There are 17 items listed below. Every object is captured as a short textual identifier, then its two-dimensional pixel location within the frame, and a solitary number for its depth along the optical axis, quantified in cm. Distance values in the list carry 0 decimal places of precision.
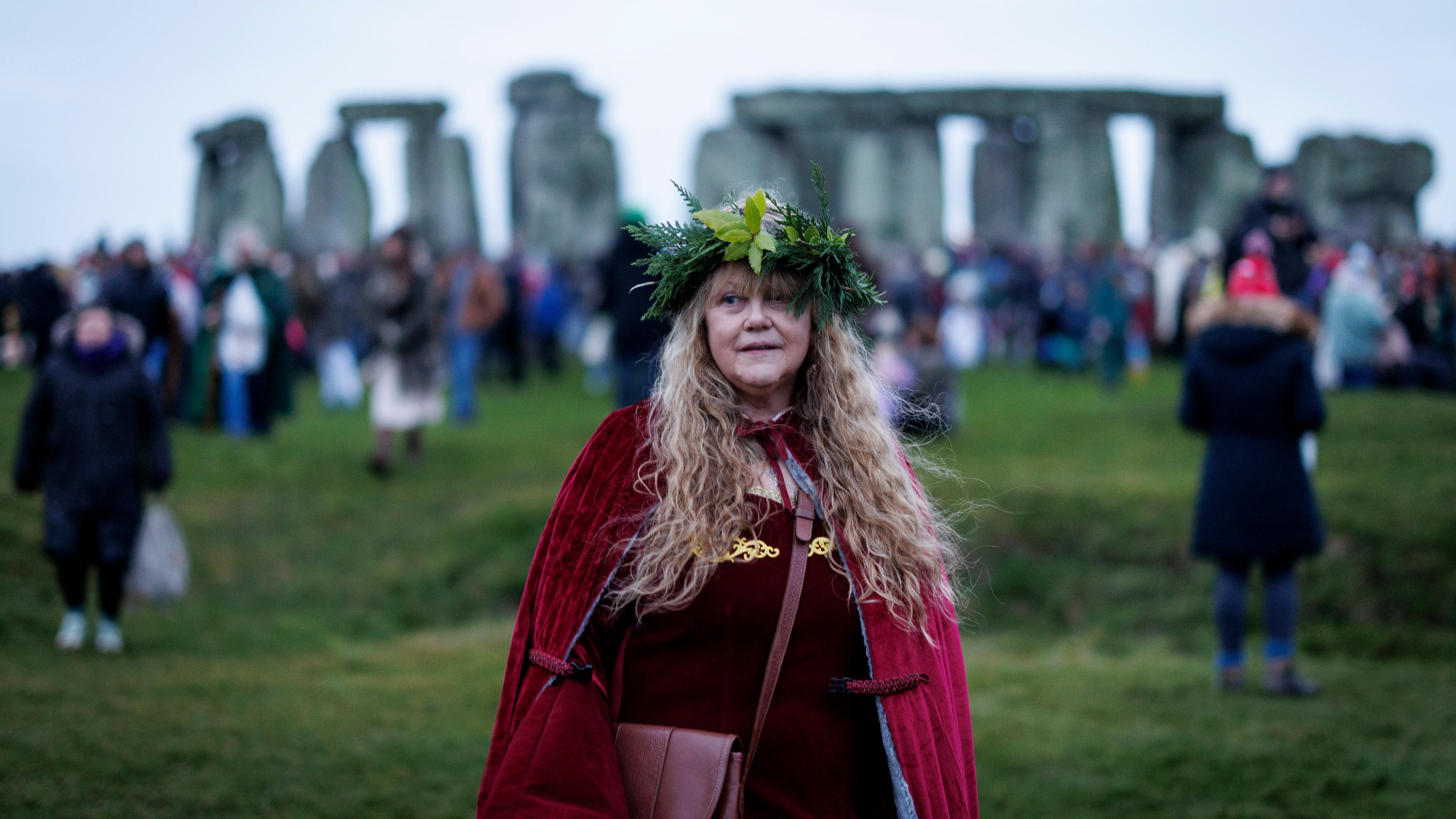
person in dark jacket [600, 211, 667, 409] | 1082
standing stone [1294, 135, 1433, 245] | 3512
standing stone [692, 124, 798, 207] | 3572
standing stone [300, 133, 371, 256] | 3634
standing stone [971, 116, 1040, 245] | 3931
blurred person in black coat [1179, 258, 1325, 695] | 713
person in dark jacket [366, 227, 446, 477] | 1282
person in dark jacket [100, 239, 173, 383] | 1286
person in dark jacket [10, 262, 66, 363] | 1842
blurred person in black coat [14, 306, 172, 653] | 796
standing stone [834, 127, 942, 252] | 3644
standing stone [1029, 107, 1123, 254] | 3578
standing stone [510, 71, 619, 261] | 3562
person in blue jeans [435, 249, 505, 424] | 1681
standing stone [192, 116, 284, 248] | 3475
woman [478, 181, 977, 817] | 300
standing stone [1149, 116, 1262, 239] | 3594
